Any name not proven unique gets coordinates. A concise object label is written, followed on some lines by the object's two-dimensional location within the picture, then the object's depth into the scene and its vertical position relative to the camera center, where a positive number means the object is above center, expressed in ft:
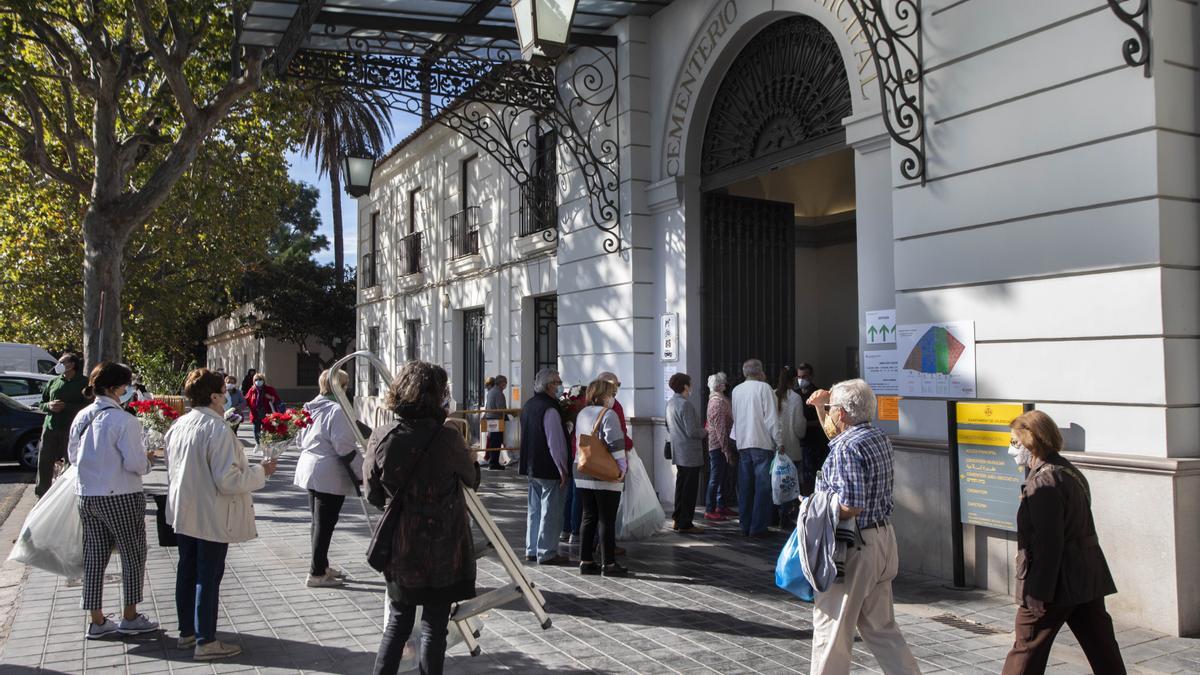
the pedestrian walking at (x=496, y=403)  48.85 -1.95
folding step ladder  14.96 -3.61
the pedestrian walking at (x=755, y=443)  29.45 -2.55
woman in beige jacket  16.87 -2.35
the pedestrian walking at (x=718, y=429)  31.32 -2.20
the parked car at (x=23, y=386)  56.65 -0.89
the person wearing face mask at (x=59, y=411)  33.42 -1.41
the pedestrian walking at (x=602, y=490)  23.91 -3.24
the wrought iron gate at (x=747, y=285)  35.50 +3.04
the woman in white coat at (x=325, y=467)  22.74 -2.42
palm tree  102.12 +26.66
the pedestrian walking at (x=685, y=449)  30.58 -2.80
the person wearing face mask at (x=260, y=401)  62.69 -2.17
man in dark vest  24.97 -2.63
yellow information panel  20.98 -2.48
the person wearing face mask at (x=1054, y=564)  12.93 -2.87
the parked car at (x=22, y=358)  82.89 +1.28
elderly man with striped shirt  13.70 -3.03
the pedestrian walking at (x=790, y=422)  30.68 -1.96
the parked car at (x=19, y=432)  49.62 -3.22
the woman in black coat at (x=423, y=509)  13.03 -2.02
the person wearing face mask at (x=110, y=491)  18.01 -2.34
